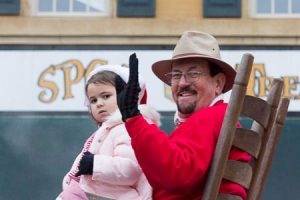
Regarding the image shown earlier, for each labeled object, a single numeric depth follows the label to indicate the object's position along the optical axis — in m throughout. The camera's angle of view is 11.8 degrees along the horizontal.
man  4.67
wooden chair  4.67
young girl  5.98
